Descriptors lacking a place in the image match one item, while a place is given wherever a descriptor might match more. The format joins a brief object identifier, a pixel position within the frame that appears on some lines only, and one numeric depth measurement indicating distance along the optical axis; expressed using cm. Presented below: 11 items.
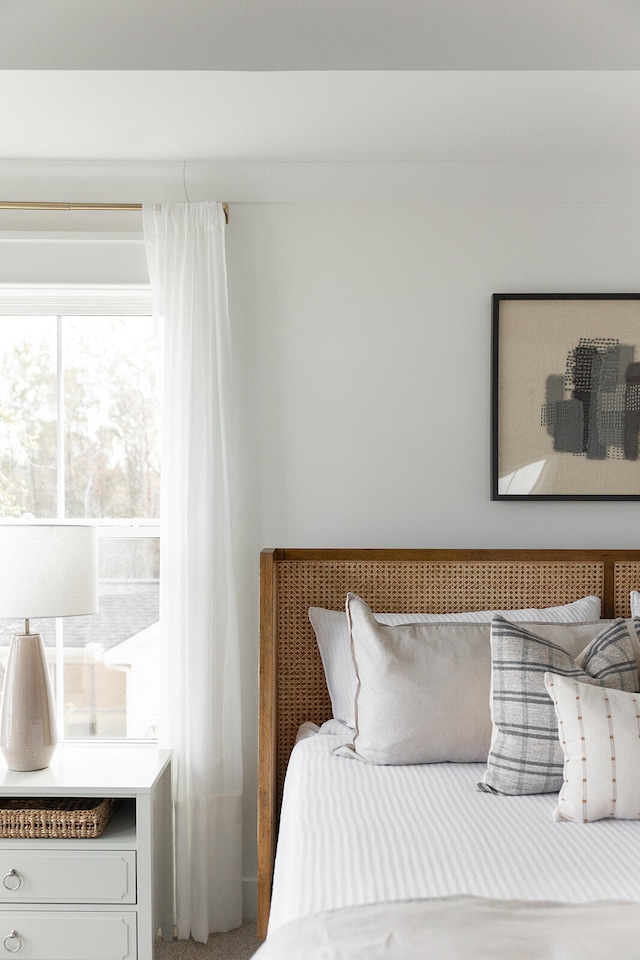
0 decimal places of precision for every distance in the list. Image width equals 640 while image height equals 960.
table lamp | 219
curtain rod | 253
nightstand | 211
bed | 121
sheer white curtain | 242
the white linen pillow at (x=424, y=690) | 203
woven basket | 212
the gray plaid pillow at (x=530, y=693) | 184
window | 269
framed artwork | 258
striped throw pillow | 169
